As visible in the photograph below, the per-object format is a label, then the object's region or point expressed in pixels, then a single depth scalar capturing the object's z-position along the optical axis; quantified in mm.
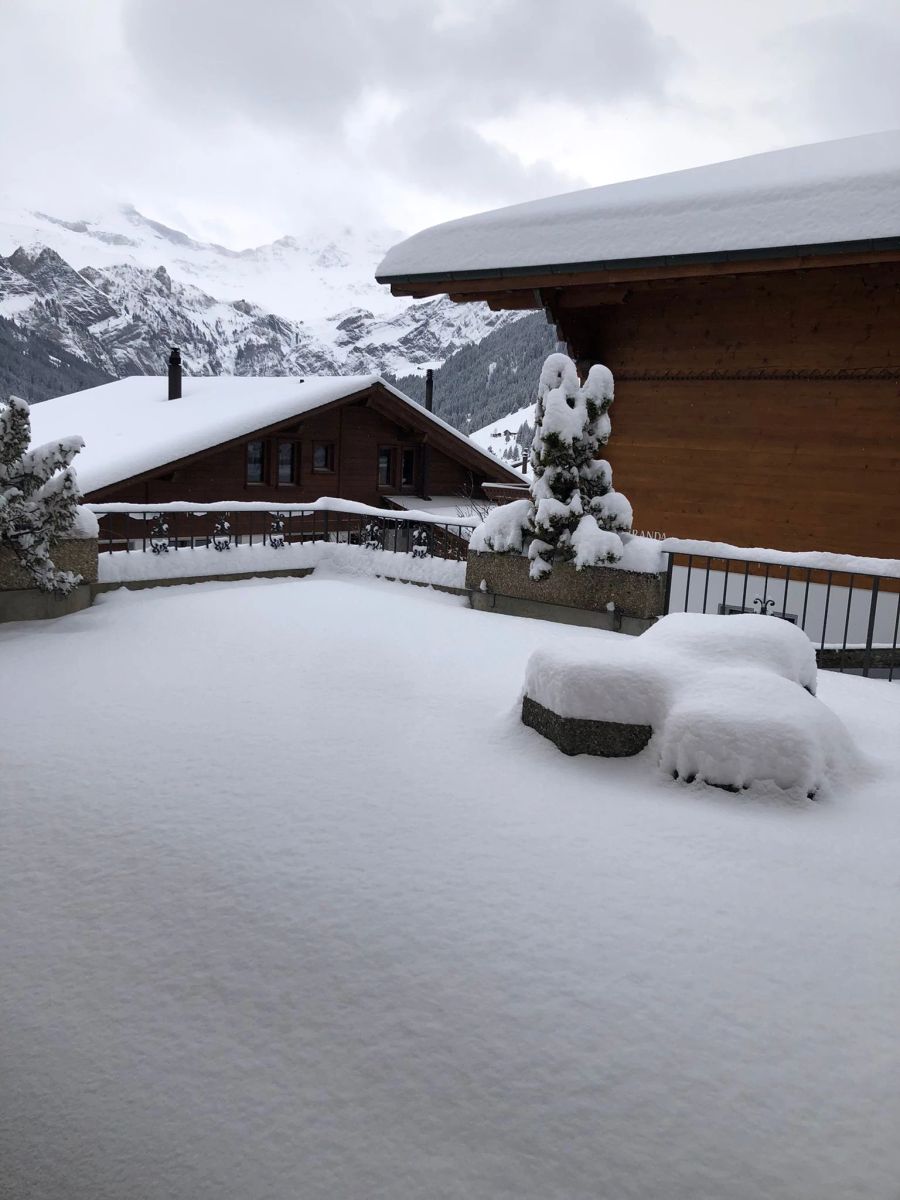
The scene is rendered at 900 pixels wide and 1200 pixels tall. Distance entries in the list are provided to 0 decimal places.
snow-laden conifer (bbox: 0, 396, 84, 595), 8961
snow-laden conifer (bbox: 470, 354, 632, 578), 9594
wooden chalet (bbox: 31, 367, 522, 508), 20312
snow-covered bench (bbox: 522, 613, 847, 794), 4828
